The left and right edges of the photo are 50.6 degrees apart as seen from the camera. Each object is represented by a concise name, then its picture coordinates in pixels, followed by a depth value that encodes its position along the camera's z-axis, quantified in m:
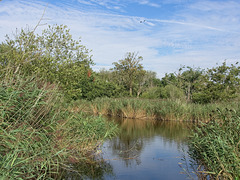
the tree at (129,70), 37.81
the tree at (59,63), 9.32
